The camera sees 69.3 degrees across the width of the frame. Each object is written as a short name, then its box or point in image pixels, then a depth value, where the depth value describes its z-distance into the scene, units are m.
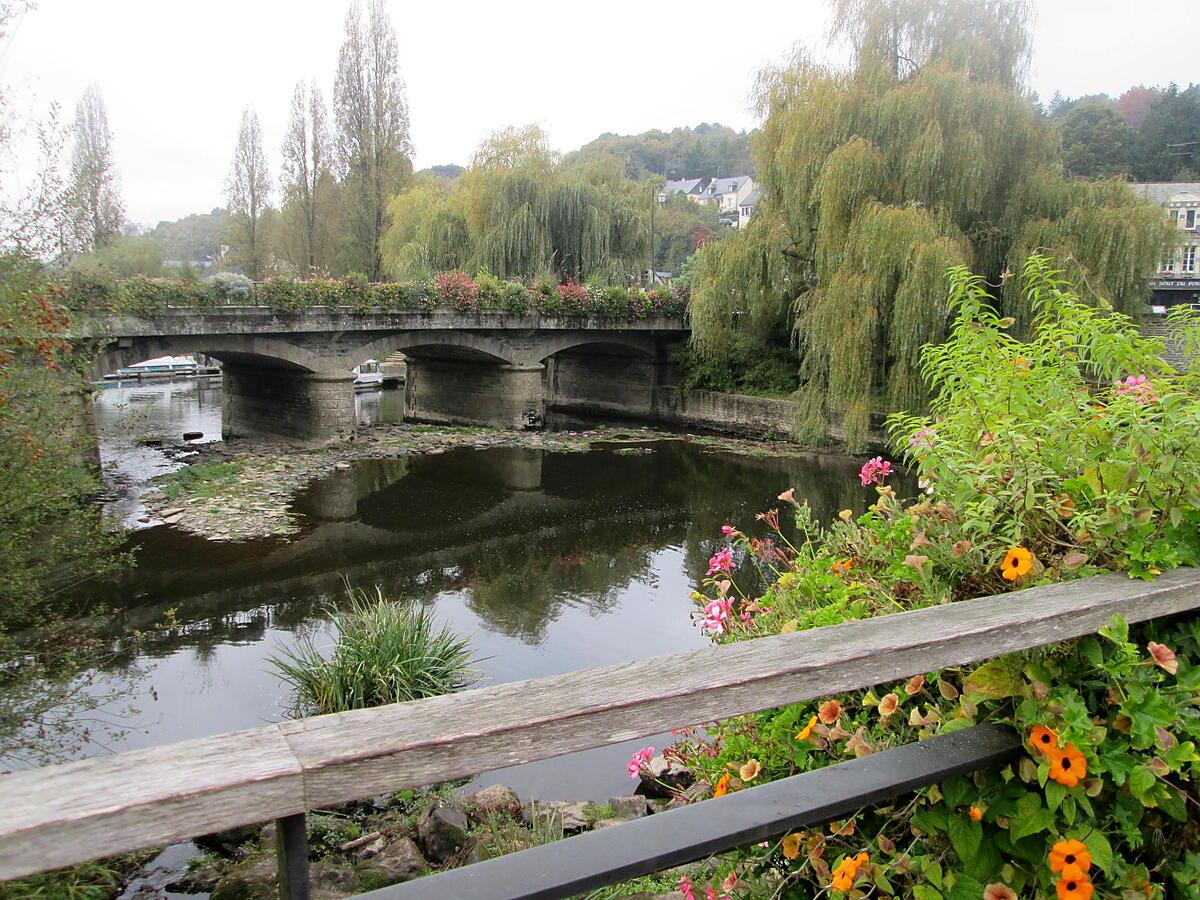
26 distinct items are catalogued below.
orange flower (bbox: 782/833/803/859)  1.84
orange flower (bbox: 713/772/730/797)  2.18
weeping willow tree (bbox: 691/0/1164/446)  16.47
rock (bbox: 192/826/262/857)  4.98
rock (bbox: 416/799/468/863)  4.67
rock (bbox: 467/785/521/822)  5.11
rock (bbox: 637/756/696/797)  5.63
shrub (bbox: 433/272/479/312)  21.95
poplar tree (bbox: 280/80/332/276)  35.38
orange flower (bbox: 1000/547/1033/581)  1.80
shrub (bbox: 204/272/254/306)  17.95
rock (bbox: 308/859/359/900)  4.04
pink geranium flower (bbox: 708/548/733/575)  3.21
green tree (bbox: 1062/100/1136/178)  49.19
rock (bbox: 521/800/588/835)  4.82
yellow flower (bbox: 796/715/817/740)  1.92
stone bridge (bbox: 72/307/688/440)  18.11
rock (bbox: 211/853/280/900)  4.26
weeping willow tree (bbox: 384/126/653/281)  26.56
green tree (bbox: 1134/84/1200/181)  53.94
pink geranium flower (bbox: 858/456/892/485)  3.35
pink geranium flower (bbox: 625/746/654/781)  3.04
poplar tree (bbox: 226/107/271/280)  38.19
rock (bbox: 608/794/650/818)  5.04
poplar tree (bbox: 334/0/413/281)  33.56
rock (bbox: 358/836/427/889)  4.26
